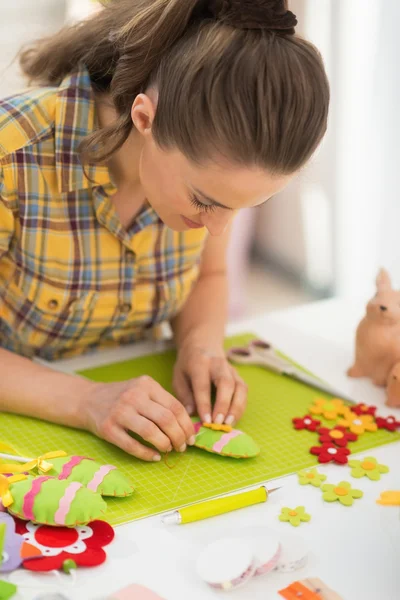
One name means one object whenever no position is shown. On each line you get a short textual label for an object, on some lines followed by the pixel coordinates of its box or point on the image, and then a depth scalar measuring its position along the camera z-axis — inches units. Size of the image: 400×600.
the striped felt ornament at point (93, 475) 51.3
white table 47.4
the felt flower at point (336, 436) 56.5
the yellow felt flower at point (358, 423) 57.6
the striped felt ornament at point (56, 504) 48.7
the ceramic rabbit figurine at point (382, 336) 60.1
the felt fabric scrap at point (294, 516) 51.0
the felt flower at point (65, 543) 47.5
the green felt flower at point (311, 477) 53.5
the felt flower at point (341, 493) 52.5
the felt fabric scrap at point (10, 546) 47.2
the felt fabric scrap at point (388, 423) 57.9
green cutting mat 52.2
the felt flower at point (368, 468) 54.2
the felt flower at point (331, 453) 55.0
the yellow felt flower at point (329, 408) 58.8
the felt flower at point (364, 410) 59.1
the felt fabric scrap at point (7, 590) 46.0
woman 49.9
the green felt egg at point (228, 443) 54.7
